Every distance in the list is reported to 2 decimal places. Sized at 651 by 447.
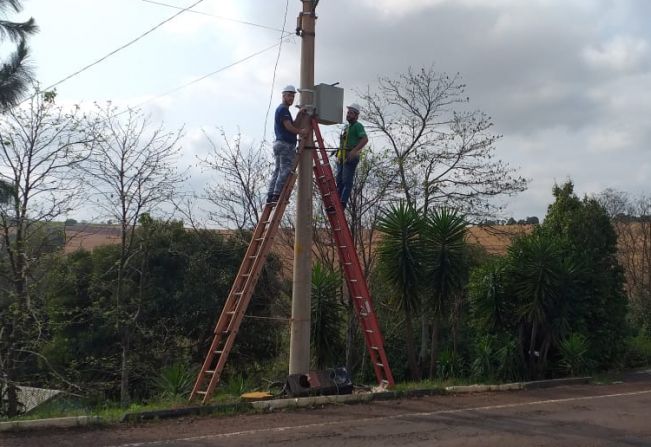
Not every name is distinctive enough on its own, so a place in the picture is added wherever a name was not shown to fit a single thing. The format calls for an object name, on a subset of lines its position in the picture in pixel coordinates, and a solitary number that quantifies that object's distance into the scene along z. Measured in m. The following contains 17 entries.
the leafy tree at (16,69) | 9.76
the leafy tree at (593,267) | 14.75
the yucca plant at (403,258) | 13.62
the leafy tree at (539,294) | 13.72
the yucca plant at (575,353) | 13.73
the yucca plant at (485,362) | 13.52
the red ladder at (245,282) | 9.88
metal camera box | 11.39
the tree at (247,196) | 22.03
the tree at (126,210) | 16.52
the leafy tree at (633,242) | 29.22
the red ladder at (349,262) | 11.17
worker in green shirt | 11.82
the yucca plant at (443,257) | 13.98
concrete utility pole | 10.96
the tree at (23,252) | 13.32
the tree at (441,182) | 20.98
